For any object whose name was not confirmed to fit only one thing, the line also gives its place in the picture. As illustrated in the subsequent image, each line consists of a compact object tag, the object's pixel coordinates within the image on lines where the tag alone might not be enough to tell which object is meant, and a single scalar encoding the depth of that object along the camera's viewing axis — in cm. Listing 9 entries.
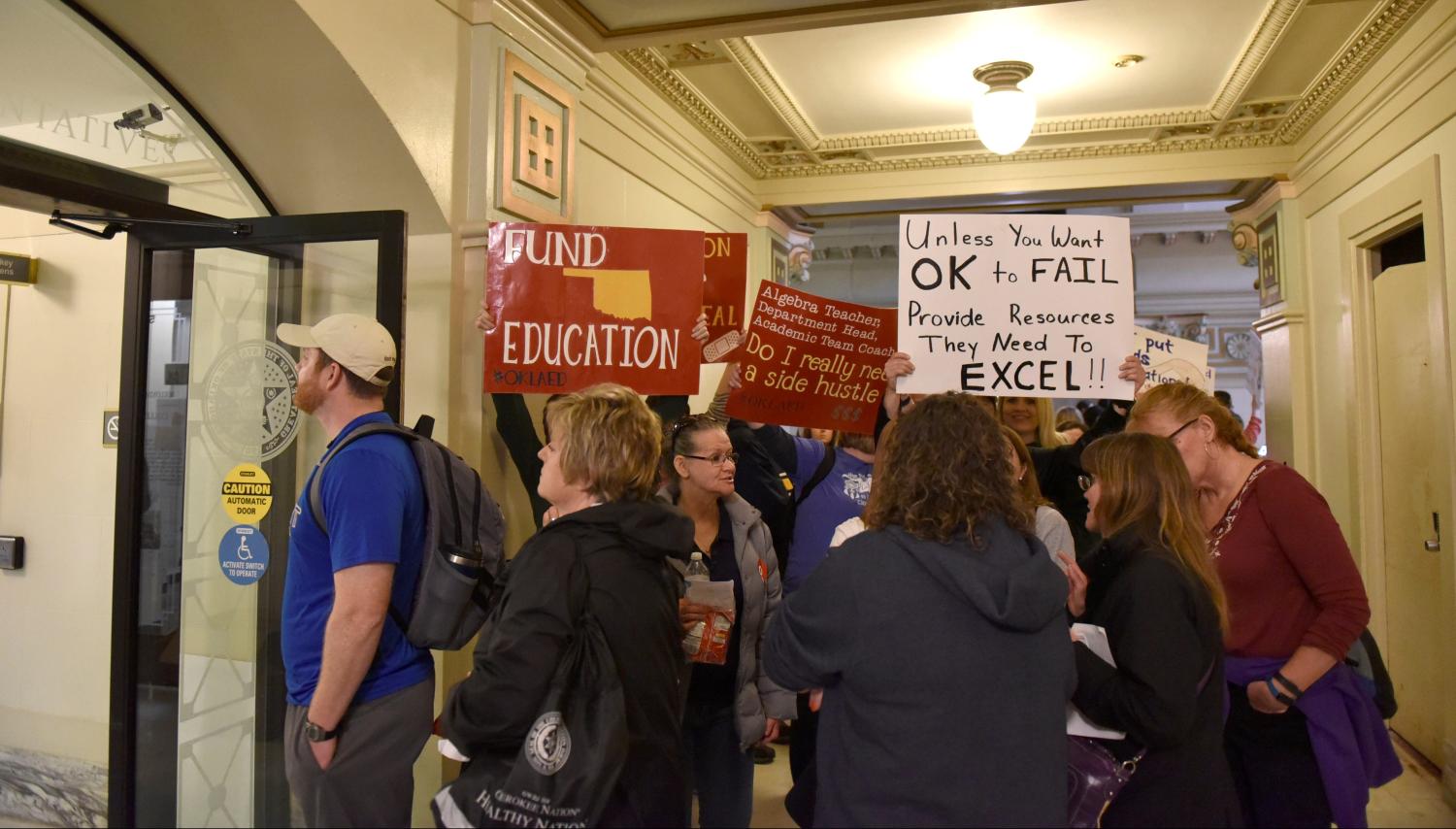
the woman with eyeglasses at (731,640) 254
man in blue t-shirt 198
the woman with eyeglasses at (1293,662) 212
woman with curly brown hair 150
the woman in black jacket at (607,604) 159
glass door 315
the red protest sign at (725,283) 364
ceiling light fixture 493
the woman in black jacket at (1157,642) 168
